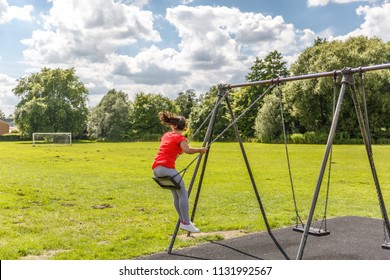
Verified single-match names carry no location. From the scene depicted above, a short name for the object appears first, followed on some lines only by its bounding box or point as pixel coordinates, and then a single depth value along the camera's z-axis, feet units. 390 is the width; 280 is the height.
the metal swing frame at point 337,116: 17.98
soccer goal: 209.77
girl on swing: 20.88
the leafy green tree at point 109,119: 252.85
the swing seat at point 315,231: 23.57
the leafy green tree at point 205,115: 213.25
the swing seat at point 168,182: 20.89
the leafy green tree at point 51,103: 244.22
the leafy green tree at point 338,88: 152.95
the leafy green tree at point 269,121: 173.17
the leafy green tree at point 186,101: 302.45
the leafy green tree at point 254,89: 204.85
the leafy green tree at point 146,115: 253.85
